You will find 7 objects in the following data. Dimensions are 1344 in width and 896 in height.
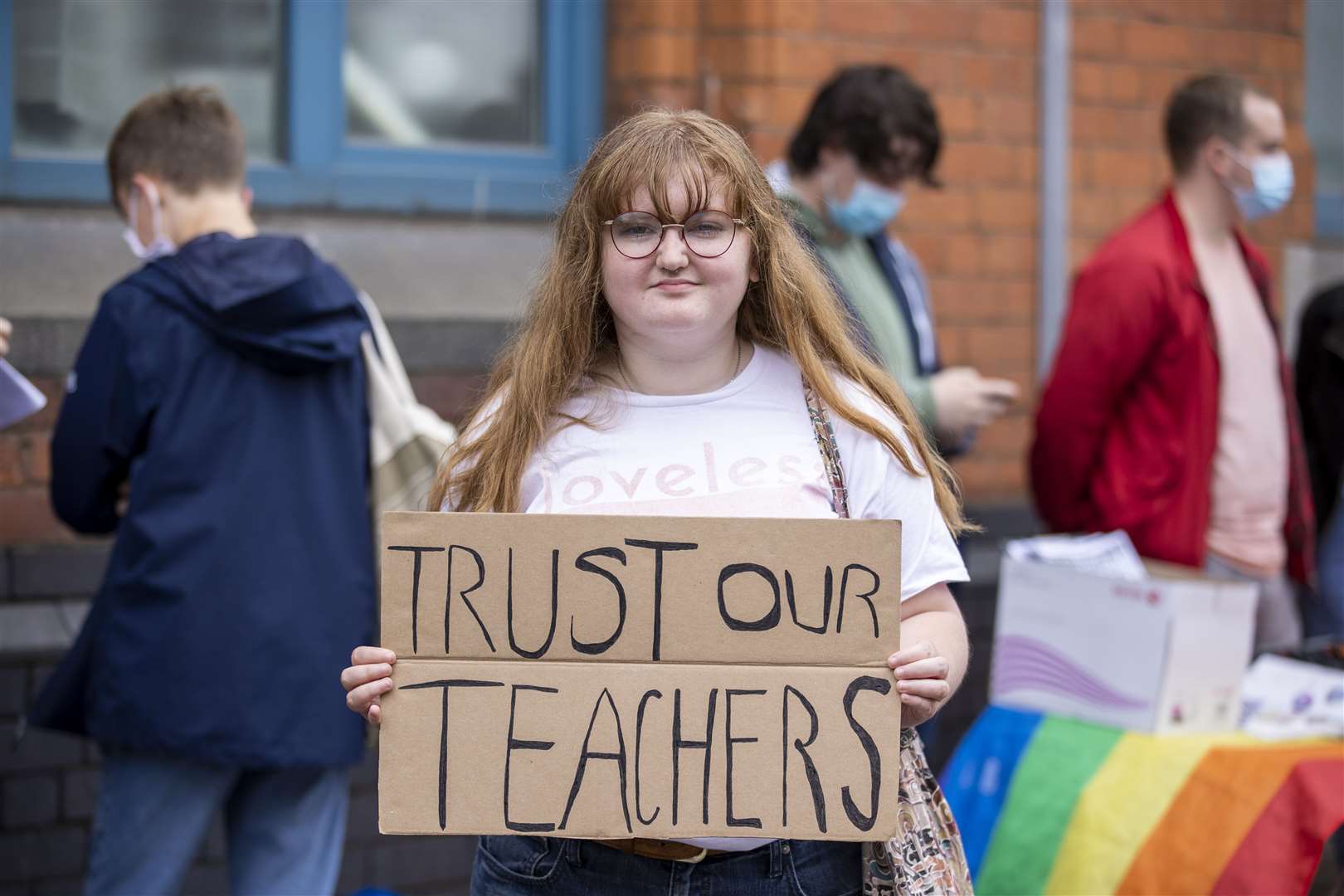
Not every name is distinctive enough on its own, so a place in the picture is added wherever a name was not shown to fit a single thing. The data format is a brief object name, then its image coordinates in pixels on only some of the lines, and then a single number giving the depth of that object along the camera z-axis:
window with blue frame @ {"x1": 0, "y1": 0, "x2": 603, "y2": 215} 7.94
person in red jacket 7.55
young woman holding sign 4.12
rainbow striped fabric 5.95
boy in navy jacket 5.76
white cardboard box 6.46
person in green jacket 7.29
